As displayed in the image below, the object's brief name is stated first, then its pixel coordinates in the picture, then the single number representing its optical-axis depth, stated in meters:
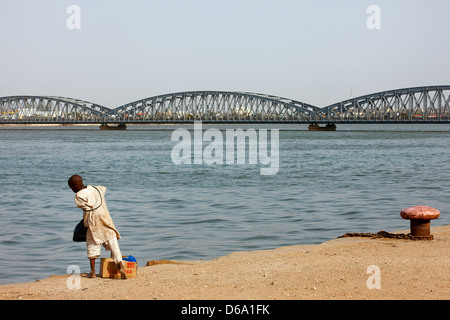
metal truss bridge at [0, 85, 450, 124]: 178.50
